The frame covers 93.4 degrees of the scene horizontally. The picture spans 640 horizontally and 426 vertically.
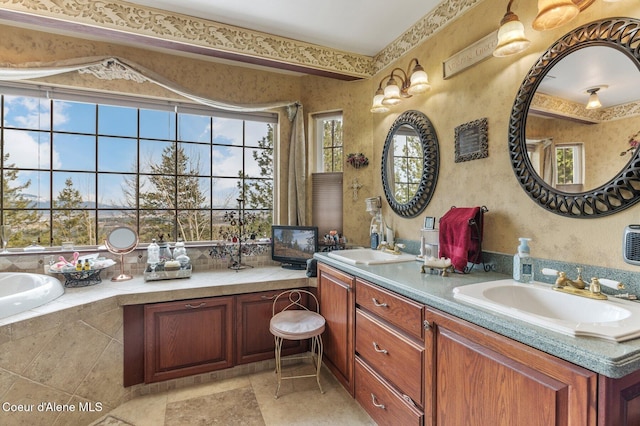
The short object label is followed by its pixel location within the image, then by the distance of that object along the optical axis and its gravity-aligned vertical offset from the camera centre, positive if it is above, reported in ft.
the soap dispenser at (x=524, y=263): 4.80 -0.84
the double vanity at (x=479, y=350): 2.71 -1.65
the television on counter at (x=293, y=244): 9.40 -1.06
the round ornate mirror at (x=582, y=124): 3.99 +1.34
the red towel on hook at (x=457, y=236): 5.67 -0.48
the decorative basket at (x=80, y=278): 7.34 -1.68
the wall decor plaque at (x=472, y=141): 6.04 +1.49
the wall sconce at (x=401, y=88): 7.02 +3.08
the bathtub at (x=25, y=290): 5.51 -1.71
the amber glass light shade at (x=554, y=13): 4.12 +2.78
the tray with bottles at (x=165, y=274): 7.91 -1.69
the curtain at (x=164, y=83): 7.52 +3.47
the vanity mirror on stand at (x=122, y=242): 8.14 -0.88
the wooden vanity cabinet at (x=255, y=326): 7.84 -3.05
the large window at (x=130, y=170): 8.13 +1.22
